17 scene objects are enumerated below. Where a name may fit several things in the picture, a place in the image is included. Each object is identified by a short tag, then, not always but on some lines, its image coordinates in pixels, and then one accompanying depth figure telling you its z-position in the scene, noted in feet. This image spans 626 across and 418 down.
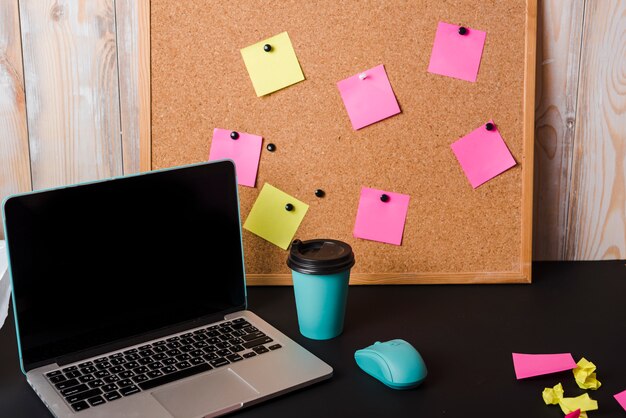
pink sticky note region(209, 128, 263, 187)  3.77
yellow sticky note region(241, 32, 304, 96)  3.70
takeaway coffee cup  3.21
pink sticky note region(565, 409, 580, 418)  2.64
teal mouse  2.85
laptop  2.87
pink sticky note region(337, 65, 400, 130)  3.70
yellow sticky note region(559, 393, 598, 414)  2.73
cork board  3.68
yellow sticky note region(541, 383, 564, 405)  2.79
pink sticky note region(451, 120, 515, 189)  3.74
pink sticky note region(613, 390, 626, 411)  2.79
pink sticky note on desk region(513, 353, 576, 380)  2.99
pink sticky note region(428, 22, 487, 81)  3.67
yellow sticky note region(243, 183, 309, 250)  3.80
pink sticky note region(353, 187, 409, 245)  3.78
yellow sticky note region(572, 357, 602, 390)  2.90
